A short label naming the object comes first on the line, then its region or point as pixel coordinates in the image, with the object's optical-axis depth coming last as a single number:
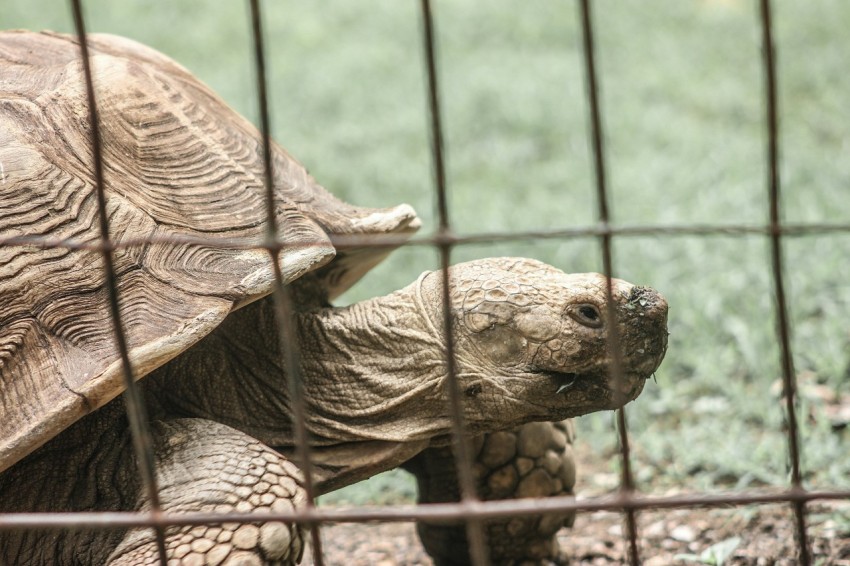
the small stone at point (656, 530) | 6.68
